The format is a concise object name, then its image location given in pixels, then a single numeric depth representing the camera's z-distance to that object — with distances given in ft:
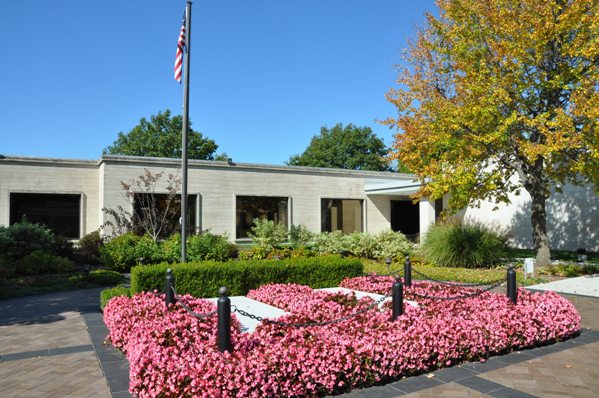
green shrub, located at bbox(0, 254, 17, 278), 43.52
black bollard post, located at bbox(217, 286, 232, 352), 15.31
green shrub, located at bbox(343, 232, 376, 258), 60.64
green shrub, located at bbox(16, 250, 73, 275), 46.98
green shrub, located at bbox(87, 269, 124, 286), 42.37
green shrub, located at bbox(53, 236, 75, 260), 54.85
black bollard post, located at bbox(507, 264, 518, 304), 24.66
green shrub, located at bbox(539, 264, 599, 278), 46.29
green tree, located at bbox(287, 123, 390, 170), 176.65
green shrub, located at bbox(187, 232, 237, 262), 52.47
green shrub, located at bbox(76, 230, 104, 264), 55.06
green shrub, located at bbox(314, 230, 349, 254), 61.00
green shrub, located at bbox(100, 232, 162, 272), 49.73
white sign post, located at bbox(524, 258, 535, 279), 41.93
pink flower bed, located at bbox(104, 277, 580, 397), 14.58
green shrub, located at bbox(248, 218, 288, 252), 59.88
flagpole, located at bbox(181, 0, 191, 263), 33.25
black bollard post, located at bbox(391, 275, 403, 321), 20.94
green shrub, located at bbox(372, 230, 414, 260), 58.08
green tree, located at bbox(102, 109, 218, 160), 161.55
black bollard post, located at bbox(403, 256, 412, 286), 31.17
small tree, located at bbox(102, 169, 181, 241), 58.49
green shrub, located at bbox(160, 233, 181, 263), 50.49
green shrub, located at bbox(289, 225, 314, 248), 66.44
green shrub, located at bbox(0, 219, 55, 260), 49.96
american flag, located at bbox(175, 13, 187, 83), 35.63
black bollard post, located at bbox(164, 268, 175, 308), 23.17
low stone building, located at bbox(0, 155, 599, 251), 60.59
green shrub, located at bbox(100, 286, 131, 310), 27.81
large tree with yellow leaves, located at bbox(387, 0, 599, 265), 43.93
